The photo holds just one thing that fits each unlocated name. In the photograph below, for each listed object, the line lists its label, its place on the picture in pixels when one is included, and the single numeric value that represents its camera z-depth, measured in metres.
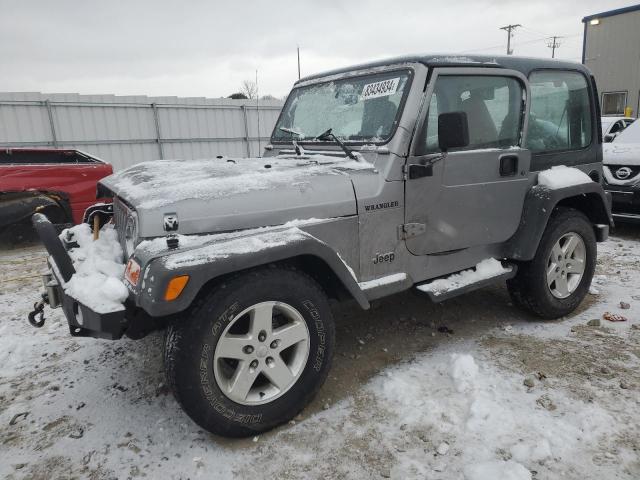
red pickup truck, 6.20
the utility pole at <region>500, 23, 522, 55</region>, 38.62
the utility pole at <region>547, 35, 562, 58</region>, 51.12
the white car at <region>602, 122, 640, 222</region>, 6.53
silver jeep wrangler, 2.24
